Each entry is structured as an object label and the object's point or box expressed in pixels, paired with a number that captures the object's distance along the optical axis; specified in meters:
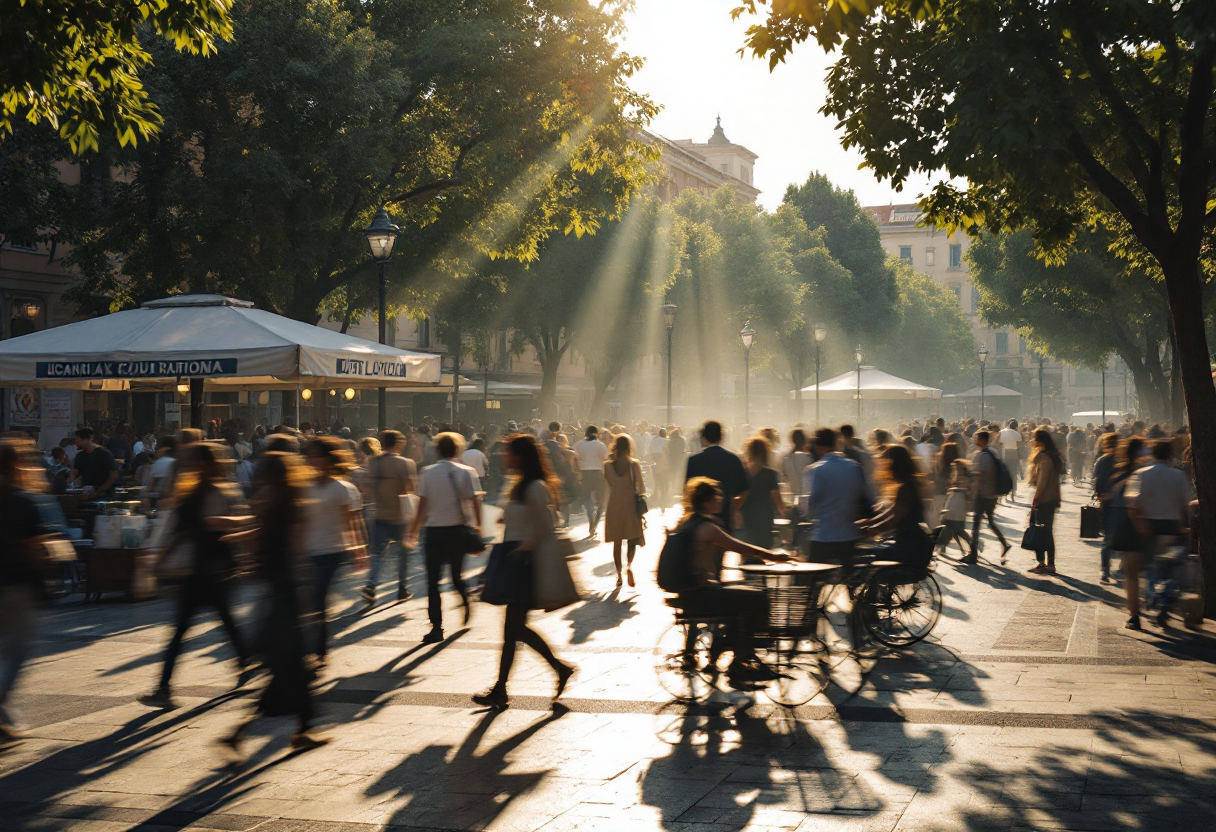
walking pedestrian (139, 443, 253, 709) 8.12
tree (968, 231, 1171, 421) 34.81
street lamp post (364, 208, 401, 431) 18.55
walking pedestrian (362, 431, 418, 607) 12.88
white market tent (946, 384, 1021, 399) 51.34
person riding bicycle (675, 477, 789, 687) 7.85
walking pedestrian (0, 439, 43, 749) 7.27
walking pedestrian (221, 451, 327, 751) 6.76
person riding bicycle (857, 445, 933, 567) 10.03
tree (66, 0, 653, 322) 22.11
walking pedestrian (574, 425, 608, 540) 19.62
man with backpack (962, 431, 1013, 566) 16.36
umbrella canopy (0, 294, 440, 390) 14.20
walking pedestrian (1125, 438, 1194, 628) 10.76
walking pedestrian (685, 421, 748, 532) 10.80
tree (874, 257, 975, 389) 83.38
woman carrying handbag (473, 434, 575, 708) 7.94
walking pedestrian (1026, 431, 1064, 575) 15.09
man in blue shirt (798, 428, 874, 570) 9.77
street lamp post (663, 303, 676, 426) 32.07
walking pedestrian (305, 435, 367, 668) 9.63
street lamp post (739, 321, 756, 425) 36.78
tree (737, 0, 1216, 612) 10.13
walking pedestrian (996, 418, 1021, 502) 25.89
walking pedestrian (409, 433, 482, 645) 10.61
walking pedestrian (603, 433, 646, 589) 13.62
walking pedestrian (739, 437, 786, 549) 11.62
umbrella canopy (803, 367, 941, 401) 34.00
